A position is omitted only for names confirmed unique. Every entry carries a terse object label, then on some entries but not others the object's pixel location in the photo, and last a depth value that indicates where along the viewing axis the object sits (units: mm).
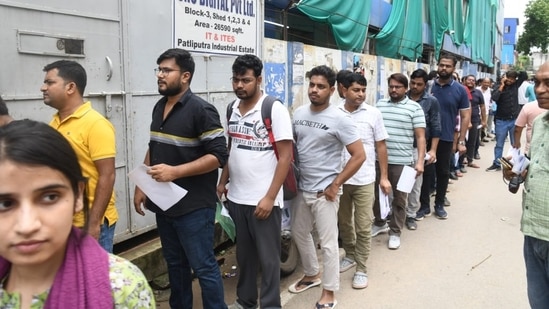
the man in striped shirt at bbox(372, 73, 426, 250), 4734
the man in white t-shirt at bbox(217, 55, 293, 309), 2898
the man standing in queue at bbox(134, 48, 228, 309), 2719
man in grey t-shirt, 3285
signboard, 4113
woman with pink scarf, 1002
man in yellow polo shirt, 2436
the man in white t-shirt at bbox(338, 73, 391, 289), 3953
